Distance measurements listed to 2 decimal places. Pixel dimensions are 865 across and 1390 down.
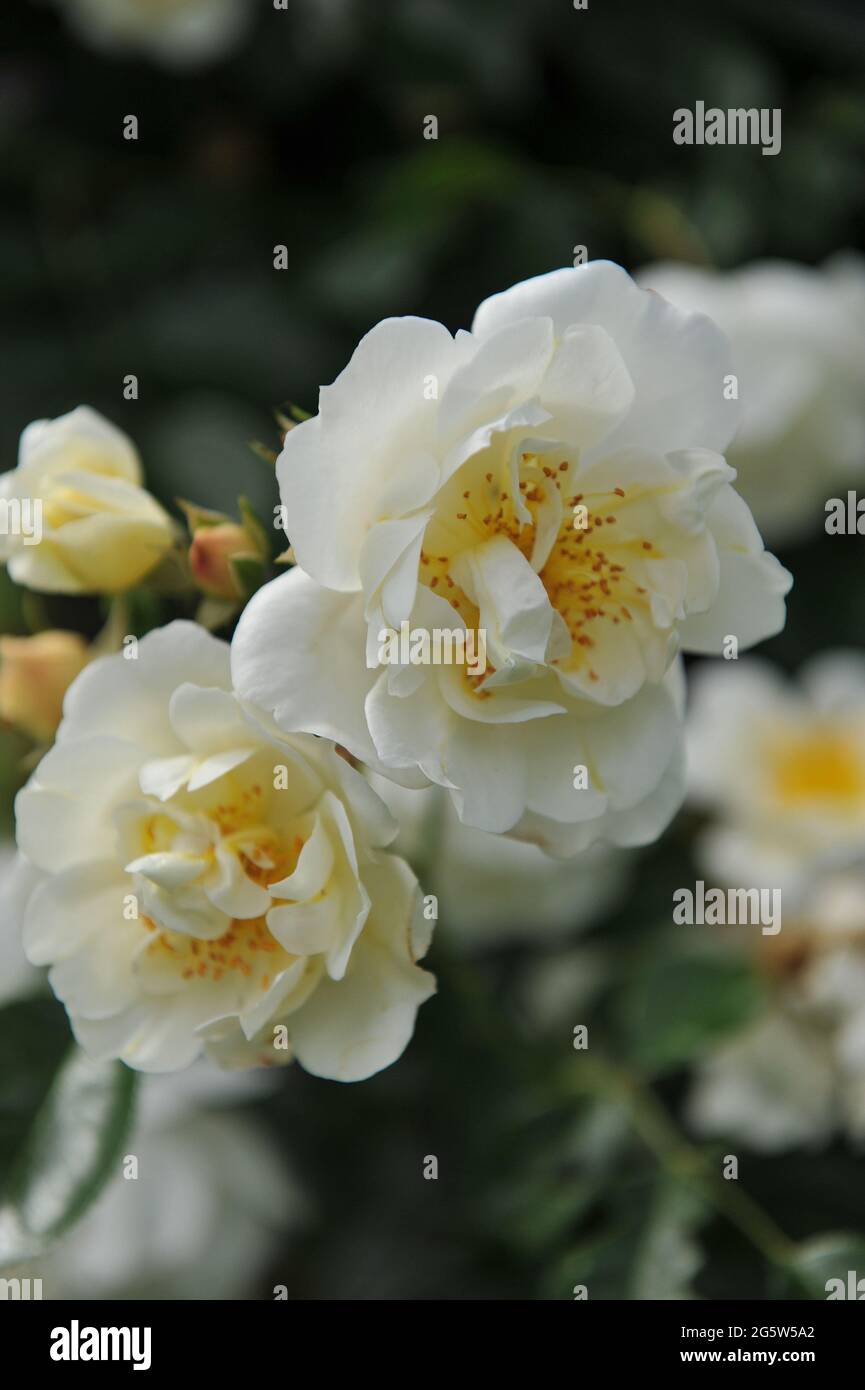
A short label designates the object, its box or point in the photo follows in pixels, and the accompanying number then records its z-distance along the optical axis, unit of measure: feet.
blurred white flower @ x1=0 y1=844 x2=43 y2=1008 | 1.64
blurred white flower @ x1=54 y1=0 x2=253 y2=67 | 2.46
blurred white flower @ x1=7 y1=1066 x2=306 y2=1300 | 1.93
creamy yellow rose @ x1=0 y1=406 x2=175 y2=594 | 1.51
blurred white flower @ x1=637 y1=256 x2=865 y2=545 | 2.09
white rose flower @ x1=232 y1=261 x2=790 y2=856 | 1.42
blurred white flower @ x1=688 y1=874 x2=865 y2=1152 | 1.85
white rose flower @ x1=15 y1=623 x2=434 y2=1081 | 1.44
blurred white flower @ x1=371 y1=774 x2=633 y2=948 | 2.01
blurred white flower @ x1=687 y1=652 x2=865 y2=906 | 1.99
